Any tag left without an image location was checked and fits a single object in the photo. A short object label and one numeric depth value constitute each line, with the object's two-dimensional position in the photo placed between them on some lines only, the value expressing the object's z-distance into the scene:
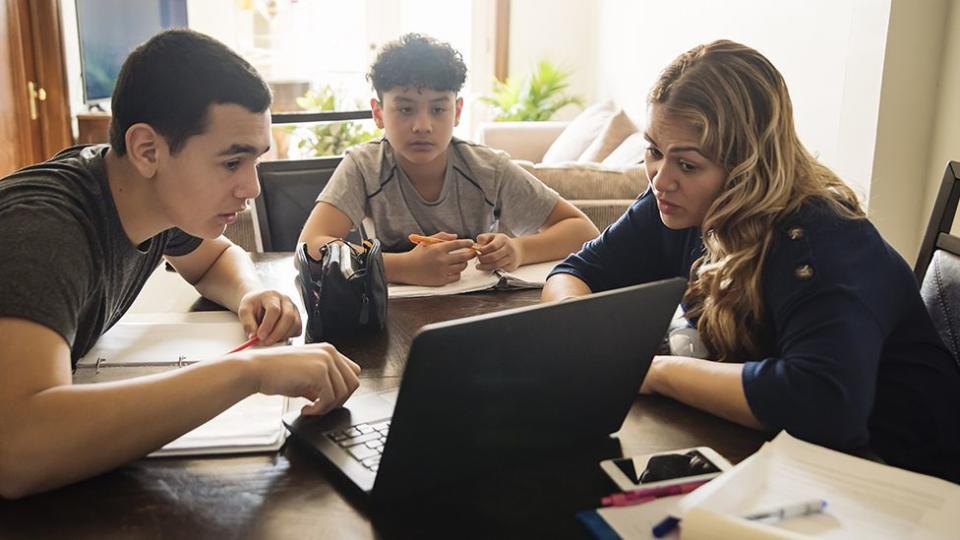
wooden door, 4.08
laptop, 0.75
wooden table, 0.79
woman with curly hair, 1.05
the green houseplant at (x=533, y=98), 5.30
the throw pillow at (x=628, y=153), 3.38
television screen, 4.79
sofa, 2.52
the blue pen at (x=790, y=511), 0.74
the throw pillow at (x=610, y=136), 3.96
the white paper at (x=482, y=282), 1.63
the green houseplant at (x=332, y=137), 4.88
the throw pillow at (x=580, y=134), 4.43
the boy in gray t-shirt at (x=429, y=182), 1.94
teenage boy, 0.87
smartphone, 0.87
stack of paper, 0.74
